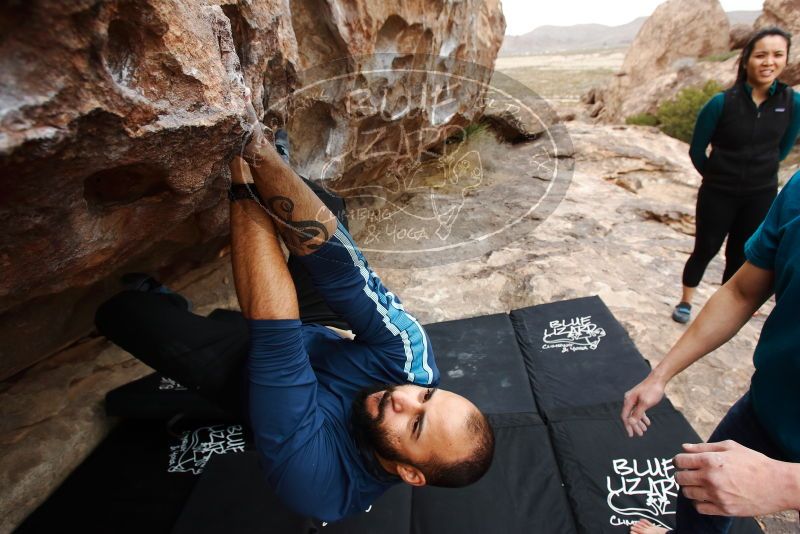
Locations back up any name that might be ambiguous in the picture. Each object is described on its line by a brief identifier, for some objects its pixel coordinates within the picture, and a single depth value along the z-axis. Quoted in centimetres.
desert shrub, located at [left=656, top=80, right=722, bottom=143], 985
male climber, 126
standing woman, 227
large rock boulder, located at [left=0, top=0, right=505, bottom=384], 76
